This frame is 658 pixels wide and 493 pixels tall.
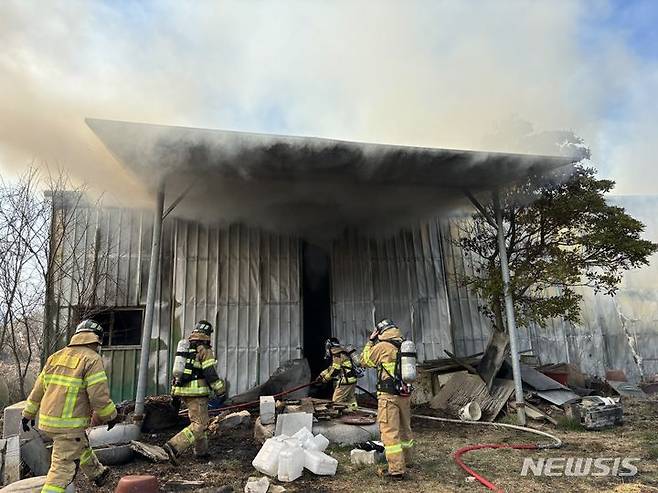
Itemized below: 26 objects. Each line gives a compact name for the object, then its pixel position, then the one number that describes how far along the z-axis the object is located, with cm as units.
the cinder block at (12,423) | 475
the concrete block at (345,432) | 579
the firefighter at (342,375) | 721
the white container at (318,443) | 489
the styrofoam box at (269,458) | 459
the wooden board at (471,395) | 730
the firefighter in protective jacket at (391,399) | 451
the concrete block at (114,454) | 494
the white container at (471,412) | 712
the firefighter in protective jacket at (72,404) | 373
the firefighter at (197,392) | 519
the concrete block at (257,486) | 407
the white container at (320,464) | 457
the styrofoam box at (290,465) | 446
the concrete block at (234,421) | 657
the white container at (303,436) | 485
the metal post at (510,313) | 691
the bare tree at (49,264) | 831
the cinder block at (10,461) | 436
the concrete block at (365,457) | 494
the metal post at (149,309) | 618
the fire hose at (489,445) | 438
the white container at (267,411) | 587
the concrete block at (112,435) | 538
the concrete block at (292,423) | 559
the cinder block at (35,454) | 482
